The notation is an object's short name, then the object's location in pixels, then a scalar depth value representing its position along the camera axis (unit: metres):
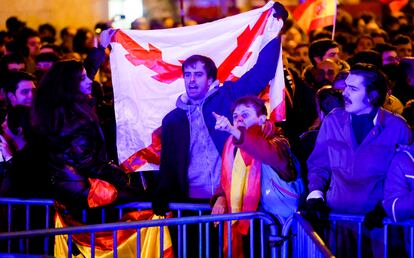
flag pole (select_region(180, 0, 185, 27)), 13.19
